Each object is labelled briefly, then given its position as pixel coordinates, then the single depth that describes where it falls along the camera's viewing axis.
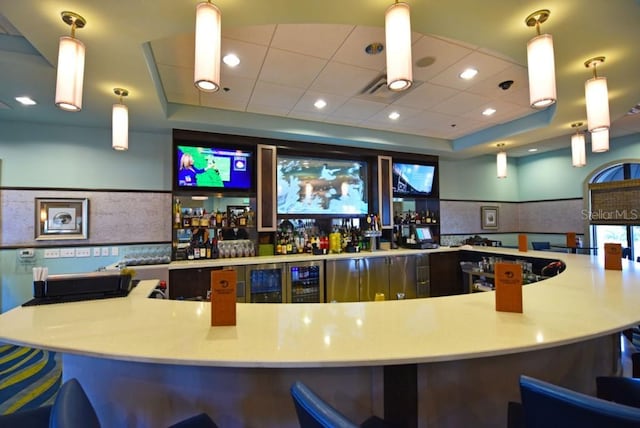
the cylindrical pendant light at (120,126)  2.65
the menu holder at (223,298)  1.35
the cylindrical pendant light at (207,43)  1.52
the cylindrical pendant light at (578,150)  3.72
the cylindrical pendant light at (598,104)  2.29
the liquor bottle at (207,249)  3.98
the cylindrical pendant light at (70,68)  1.71
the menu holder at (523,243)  3.97
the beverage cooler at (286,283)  3.84
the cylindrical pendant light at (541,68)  1.77
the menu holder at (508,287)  1.50
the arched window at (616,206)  5.00
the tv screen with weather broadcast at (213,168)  3.89
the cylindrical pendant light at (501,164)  4.84
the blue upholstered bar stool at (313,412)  0.65
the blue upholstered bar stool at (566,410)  0.71
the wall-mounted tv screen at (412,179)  5.29
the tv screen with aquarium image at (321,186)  4.49
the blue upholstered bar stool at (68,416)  0.74
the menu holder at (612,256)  2.62
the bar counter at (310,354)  1.08
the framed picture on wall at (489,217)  6.29
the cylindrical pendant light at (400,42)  1.53
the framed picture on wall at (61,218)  3.53
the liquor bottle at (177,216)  3.85
